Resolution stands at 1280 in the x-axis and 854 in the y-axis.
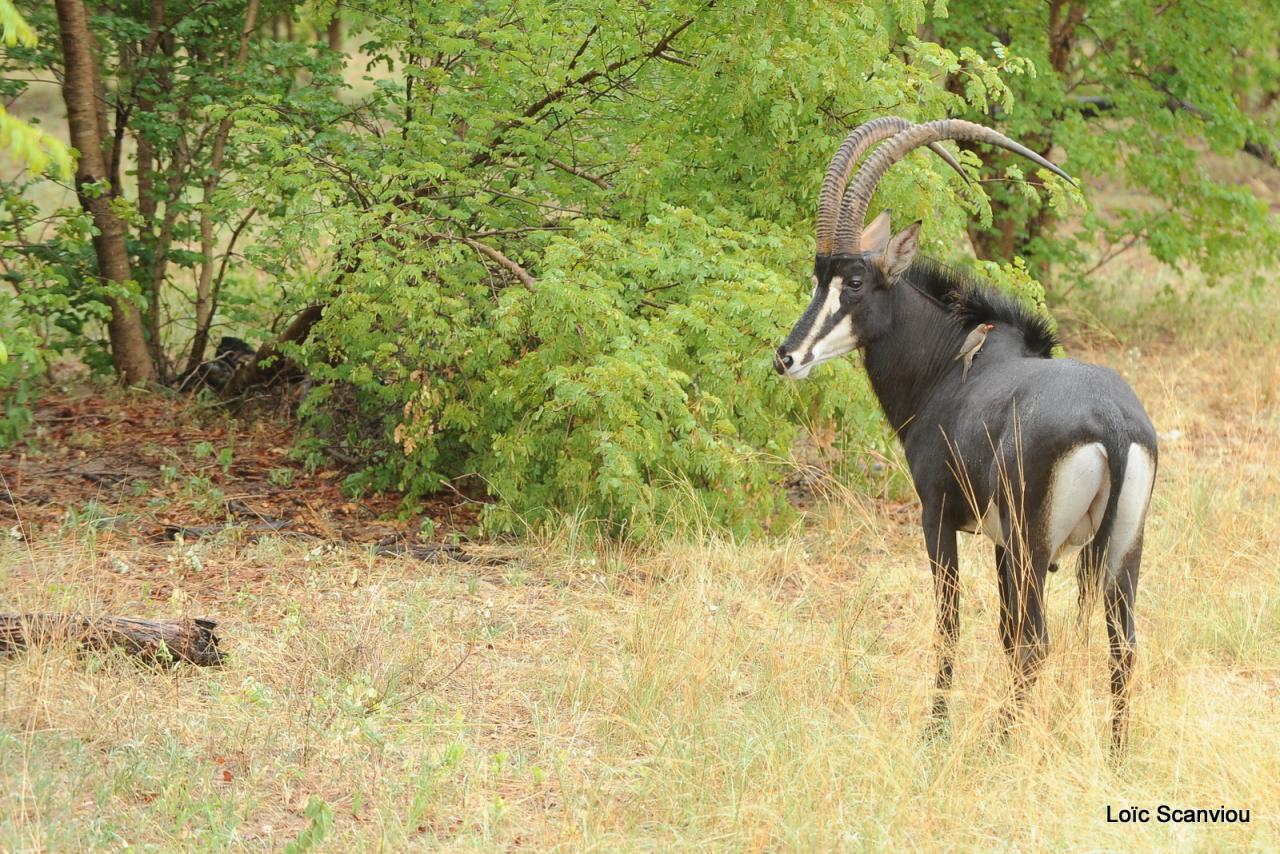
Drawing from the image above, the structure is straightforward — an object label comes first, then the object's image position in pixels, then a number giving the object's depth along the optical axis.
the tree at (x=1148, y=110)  24.11
